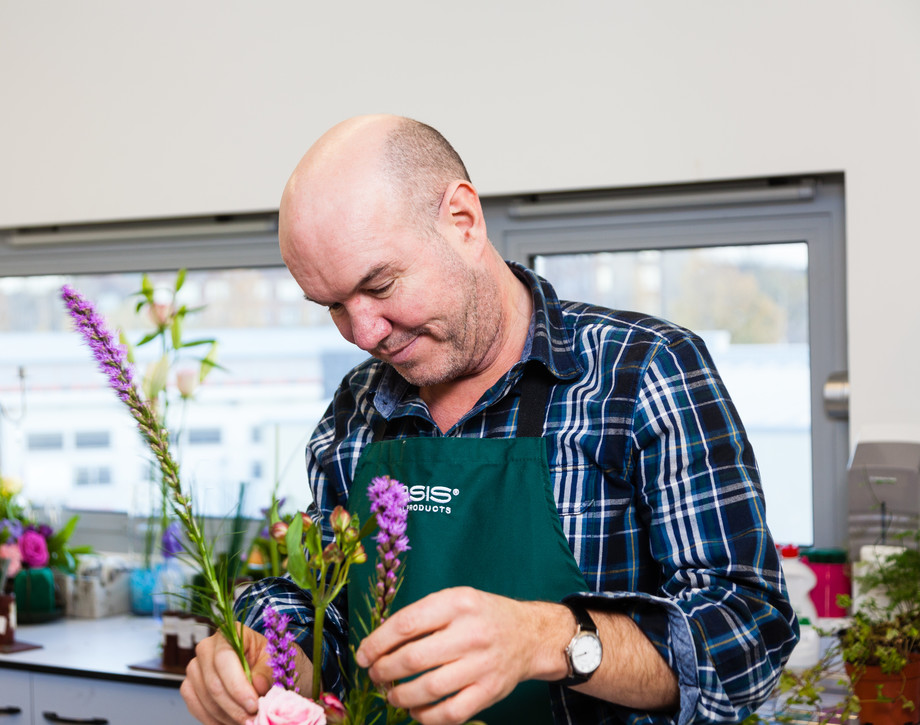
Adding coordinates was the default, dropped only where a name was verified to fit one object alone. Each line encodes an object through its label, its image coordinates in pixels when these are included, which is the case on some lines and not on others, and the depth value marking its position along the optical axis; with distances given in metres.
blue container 2.89
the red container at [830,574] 2.17
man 0.98
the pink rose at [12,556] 2.80
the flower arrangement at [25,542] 2.83
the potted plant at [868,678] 1.61
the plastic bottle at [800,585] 2.00
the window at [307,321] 2.37
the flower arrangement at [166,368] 2.51
